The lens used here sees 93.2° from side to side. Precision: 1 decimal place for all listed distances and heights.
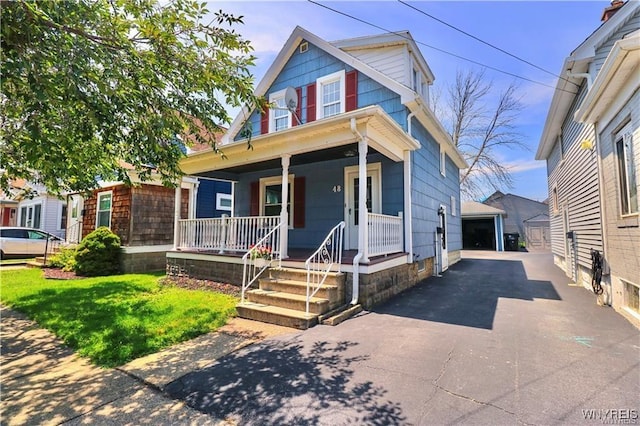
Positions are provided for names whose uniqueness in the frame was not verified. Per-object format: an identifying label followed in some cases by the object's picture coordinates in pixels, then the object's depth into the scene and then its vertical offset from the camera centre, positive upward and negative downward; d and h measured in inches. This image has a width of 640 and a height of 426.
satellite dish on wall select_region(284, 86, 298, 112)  323.9 +146.1
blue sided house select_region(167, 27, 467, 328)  209.9 +51.9
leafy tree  113.7 +71.3
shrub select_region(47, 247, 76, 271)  398.0 -33.9
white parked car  522.0 -13.4
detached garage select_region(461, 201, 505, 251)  807.1 +23.9
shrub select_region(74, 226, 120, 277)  366.0 -24.6
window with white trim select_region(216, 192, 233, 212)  532.7 +59.8
